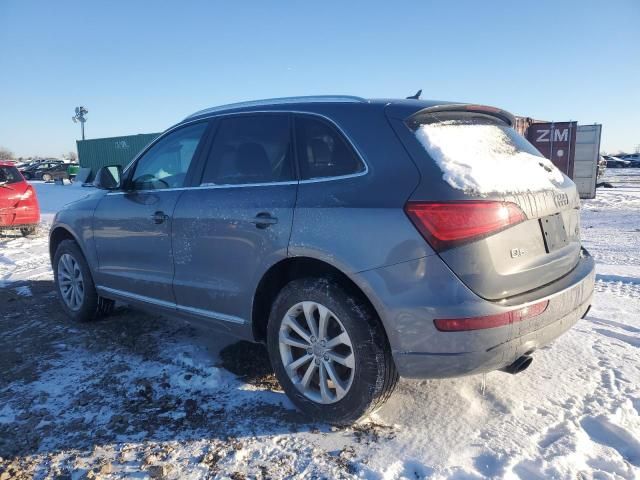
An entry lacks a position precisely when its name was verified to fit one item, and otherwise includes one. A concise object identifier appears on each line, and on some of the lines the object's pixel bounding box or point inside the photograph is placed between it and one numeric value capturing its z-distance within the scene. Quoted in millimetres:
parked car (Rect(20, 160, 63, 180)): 39312
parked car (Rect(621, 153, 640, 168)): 49238
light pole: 46406
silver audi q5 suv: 2295
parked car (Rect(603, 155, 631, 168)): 49562
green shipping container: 29006
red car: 9492
